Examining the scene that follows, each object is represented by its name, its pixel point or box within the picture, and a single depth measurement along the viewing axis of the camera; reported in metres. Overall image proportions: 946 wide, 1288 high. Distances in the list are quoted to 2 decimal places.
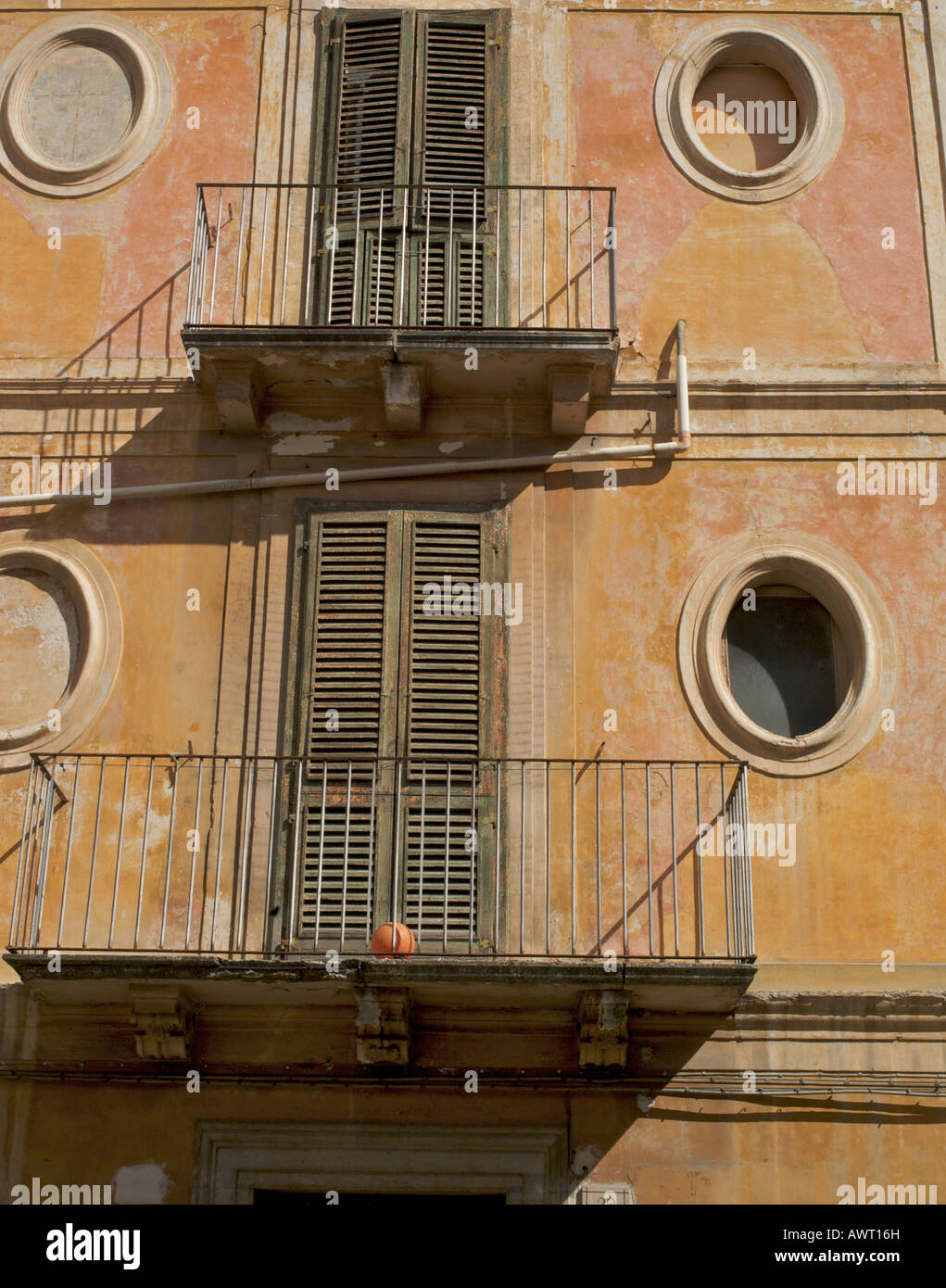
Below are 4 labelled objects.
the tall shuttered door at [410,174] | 11.69
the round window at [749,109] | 12.02
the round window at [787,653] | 10.62
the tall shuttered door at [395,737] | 10.12
